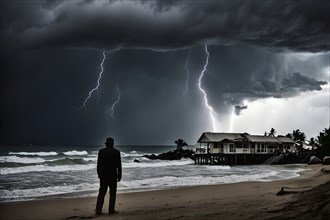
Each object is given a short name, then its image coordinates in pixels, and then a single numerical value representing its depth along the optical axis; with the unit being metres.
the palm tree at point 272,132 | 91.12
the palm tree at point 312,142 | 78.00
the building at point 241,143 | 53.41
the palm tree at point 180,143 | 85.51
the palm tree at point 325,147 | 42.86
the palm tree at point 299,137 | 81.69
